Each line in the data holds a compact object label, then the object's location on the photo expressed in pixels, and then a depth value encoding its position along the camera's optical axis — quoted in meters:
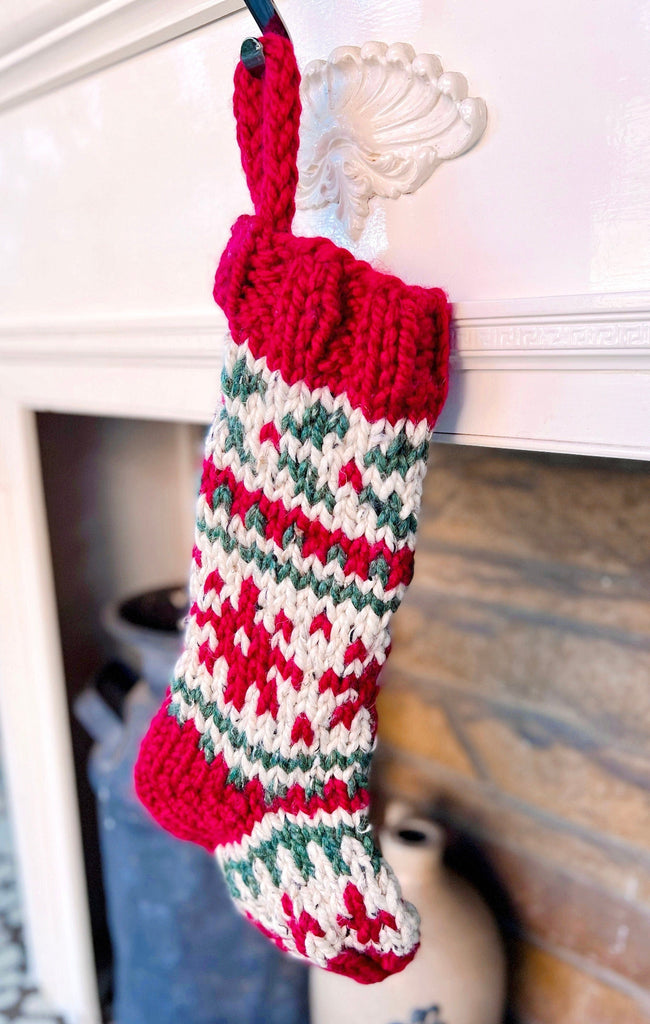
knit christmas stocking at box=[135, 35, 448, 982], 0.47
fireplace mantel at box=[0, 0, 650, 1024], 0.41
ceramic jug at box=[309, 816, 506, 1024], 0.80
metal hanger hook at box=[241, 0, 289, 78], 0.46
